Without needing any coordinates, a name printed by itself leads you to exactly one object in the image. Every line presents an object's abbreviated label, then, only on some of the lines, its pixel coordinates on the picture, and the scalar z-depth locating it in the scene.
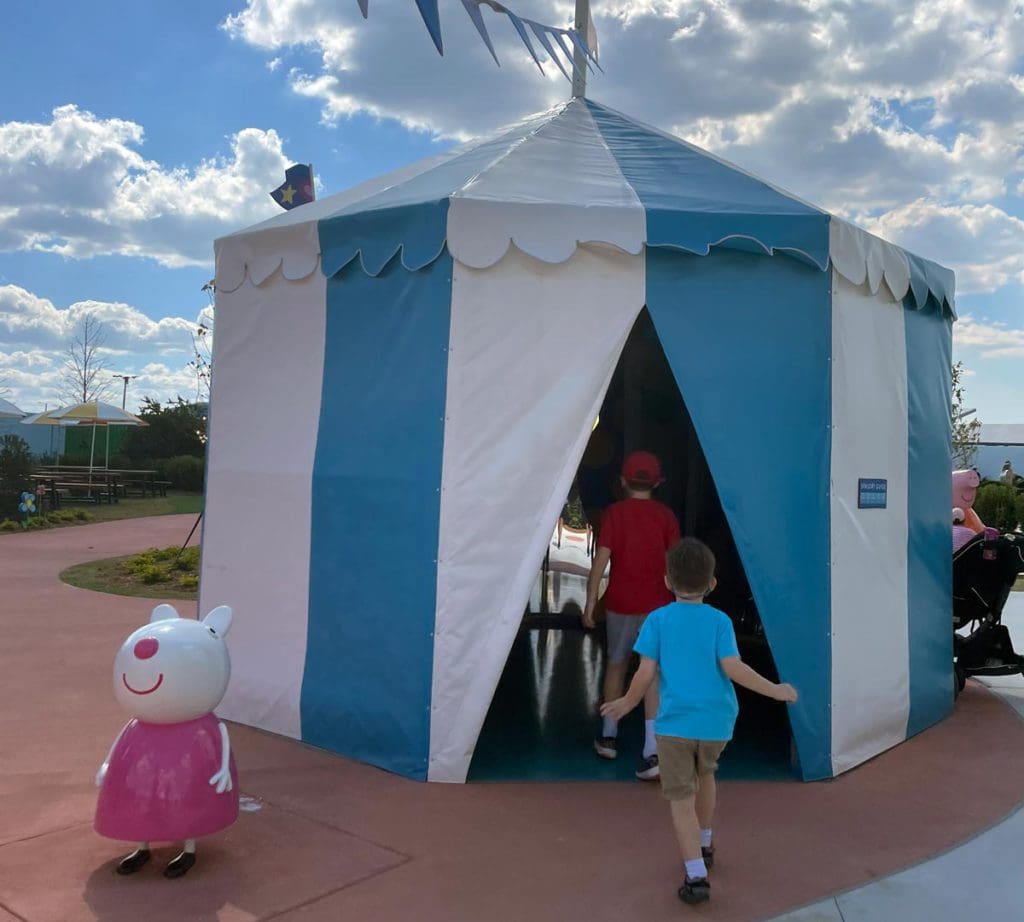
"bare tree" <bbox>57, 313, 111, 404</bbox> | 38.09
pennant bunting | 5.06
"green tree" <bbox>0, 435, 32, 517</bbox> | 18.83
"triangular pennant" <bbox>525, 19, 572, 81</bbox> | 6.48
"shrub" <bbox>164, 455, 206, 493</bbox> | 27.05
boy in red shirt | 5.33
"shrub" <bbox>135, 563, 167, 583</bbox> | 12.09
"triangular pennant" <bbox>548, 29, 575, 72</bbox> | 6.66
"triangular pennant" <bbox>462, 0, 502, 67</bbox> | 5.73
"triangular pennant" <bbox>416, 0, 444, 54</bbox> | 5.04
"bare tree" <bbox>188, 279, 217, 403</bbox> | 19.64
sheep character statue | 3.66
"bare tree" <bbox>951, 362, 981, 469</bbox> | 24.78
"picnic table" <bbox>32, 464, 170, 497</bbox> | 24.44
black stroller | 6.89
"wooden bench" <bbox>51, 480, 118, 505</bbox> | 22.73
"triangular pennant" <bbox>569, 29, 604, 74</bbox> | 6.80
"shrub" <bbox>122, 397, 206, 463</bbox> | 29.69
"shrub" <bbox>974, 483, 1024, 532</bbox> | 16.89
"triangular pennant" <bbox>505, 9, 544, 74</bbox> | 6.32
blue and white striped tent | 4.99
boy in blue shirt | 3.62
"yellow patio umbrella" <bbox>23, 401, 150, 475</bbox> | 22.88
